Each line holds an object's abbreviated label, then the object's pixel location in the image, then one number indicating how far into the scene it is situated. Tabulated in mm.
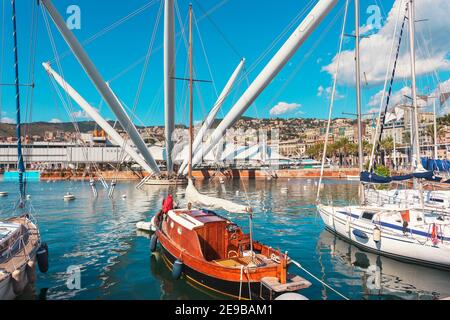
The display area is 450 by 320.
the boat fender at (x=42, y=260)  10148
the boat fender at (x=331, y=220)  16011
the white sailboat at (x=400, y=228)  11133
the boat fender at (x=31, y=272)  8891
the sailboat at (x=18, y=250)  7914
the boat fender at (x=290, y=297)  6312
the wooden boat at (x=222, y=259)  7867
